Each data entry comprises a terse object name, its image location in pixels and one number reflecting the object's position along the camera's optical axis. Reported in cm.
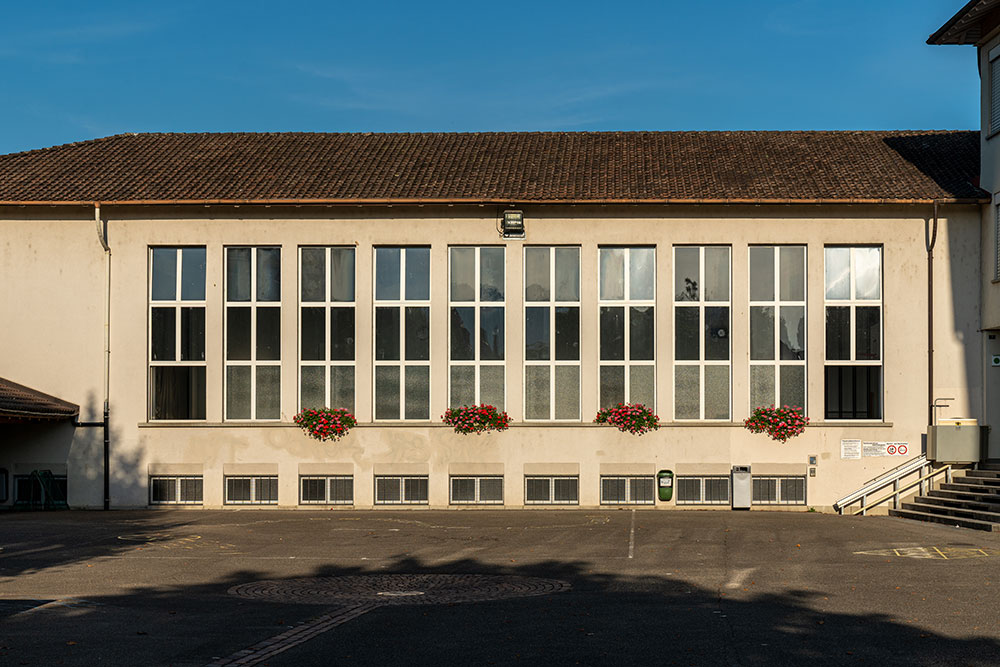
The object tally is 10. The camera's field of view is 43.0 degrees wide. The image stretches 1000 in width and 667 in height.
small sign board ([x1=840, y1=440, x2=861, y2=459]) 2711
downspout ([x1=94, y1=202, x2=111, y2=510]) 2802
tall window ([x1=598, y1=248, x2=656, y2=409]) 2777
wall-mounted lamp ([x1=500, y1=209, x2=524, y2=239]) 2738
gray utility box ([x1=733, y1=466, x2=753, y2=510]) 2708
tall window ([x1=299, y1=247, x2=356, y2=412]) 2797
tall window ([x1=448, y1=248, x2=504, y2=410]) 2789
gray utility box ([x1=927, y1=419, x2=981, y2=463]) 2614
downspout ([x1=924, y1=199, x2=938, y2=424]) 2703
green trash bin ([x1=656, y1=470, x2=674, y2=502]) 2723
